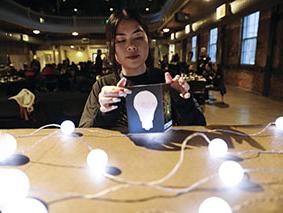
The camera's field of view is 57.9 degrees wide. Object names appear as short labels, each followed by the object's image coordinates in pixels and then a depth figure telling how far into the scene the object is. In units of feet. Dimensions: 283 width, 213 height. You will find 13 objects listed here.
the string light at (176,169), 1.55
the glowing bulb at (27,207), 1.29
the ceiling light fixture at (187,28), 28.89
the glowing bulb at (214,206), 1.28
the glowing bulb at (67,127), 2.77
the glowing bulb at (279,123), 2.86
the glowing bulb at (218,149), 2.14
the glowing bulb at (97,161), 1.86
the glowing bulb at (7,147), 2.10
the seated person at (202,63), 18.89
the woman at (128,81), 3.10
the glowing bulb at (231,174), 1.62
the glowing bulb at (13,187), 1.46
